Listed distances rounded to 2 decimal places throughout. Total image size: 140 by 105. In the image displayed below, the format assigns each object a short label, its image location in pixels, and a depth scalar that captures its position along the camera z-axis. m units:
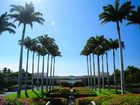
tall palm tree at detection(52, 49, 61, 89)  40.72
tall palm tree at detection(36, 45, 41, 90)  34.80
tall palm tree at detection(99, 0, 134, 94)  18.79
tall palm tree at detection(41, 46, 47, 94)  34.80
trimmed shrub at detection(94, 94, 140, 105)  8.07
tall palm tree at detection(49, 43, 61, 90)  36.83
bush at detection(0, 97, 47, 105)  6.90
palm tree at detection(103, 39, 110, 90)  33.66
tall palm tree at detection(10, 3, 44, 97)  20.02
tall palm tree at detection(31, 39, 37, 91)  31.77
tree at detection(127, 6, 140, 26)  19.75
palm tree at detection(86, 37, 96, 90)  34.47
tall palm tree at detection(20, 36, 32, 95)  31.15
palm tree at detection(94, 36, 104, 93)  33.96
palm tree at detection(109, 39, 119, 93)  33.61
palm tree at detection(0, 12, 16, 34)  20.66
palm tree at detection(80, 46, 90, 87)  40.33
